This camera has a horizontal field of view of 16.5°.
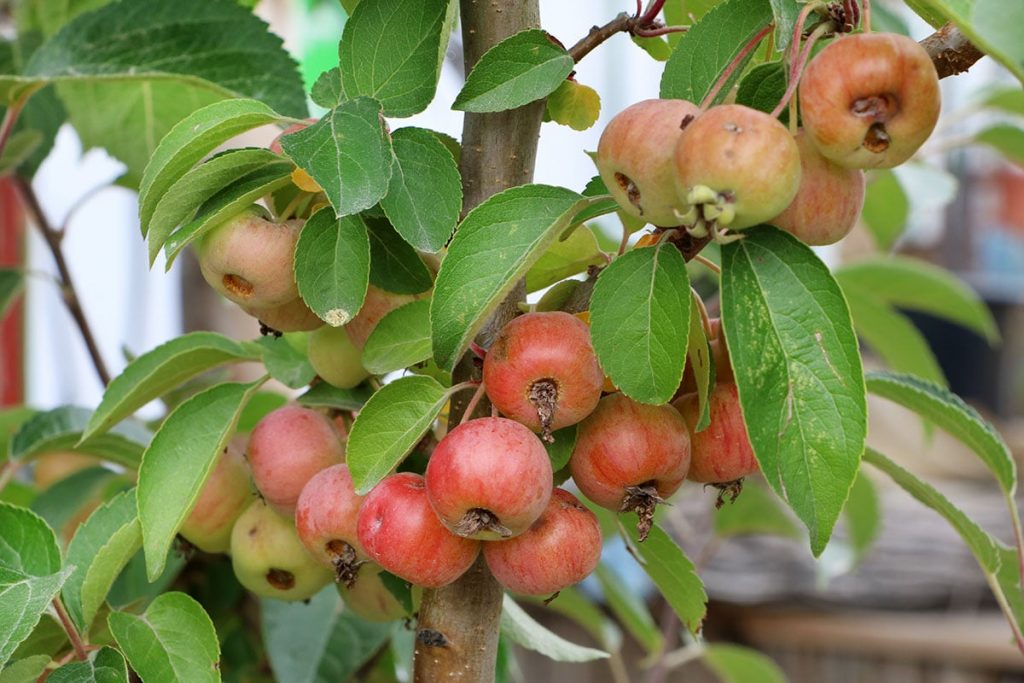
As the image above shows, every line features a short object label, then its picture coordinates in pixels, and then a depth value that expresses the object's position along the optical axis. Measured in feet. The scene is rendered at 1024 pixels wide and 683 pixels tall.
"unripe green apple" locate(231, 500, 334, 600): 3.21
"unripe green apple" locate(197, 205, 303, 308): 3.04
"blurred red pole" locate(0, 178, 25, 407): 12.07
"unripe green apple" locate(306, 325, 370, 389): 3.18
